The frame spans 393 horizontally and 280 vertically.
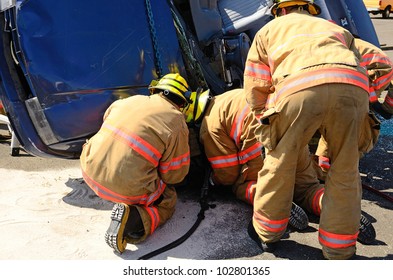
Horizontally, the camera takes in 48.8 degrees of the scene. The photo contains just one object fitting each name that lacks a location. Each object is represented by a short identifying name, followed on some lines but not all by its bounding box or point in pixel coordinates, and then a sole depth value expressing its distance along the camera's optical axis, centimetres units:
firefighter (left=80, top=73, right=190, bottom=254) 283
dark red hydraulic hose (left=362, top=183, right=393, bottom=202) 342
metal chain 339
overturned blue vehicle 301
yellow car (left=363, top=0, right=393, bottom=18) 1670
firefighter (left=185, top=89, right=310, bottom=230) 320
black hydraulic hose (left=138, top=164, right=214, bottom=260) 282
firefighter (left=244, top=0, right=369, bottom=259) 242
